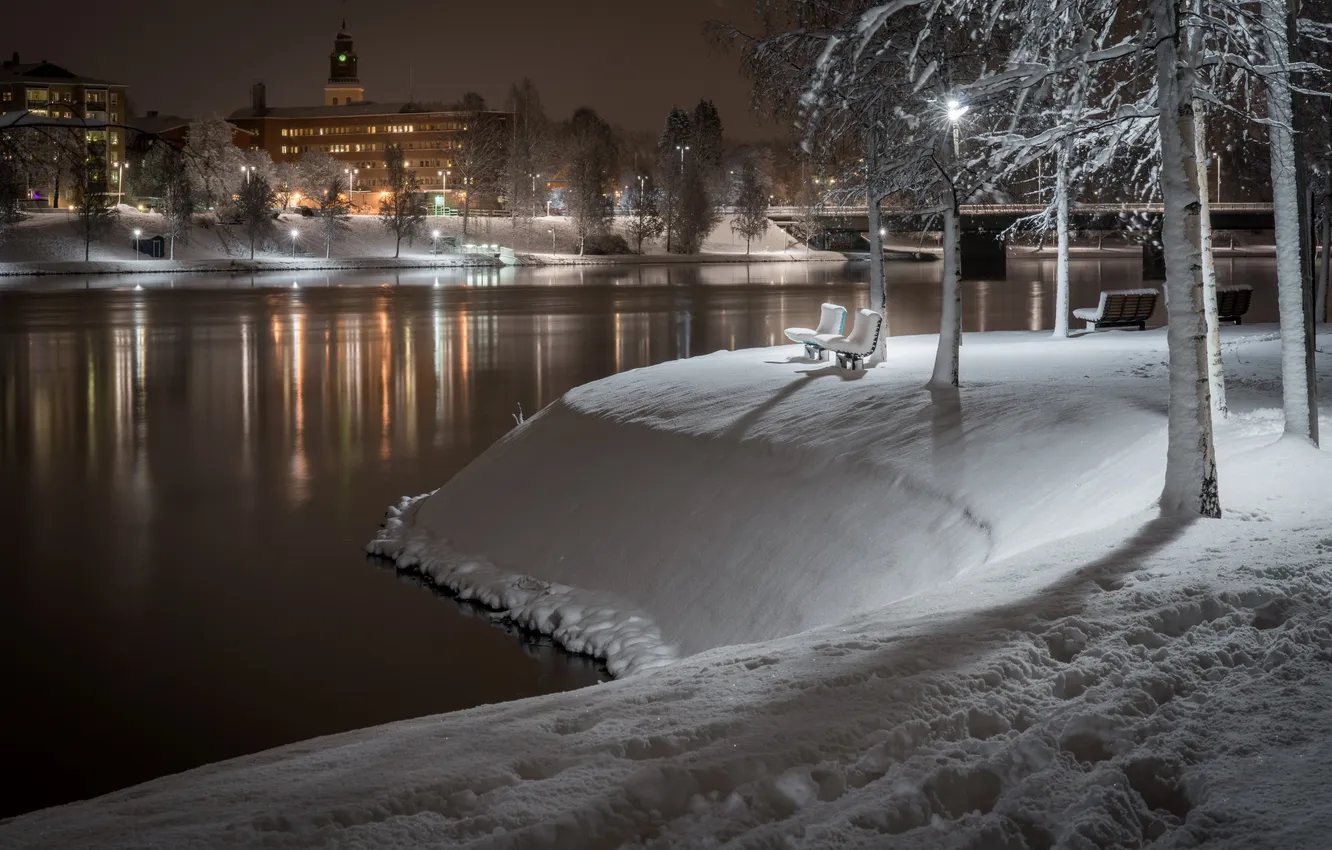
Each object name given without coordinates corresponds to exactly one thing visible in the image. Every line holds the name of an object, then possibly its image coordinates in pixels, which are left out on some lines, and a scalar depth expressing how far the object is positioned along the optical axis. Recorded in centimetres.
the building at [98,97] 11525
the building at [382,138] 18962
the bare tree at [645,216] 13212
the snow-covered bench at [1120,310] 3009
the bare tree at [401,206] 11969
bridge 7794
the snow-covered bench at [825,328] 2342
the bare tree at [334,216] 11862
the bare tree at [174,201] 10481
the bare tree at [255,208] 11056
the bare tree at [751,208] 13375
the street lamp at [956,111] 1220
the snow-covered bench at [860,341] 2144
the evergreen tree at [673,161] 13150
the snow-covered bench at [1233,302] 3139
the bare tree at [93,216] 9869
